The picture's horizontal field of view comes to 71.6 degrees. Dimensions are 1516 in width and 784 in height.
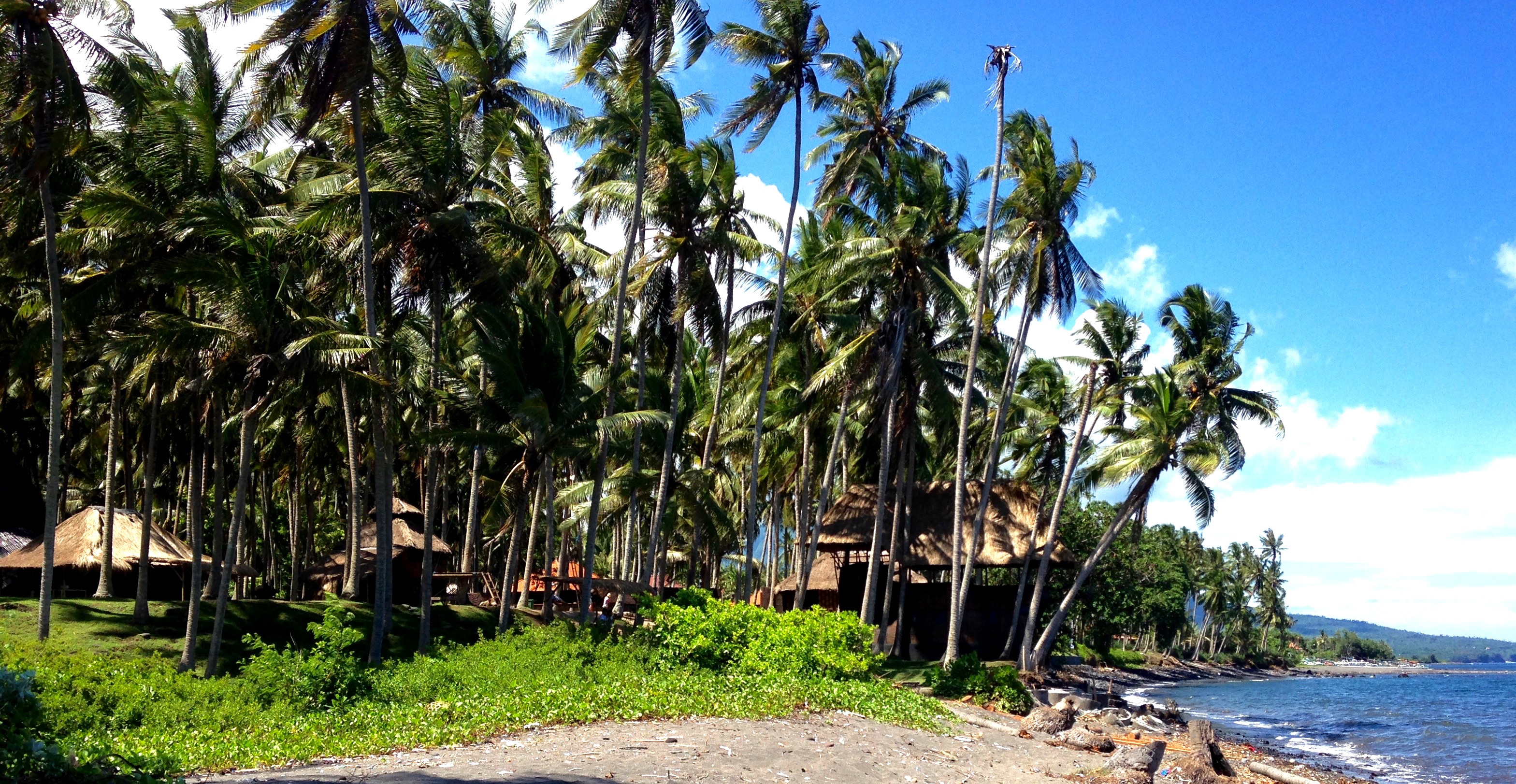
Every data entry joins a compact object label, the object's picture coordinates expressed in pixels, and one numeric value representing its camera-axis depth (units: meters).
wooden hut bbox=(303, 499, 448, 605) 29.08
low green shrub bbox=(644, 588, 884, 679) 16.30
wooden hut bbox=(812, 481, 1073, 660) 30.28
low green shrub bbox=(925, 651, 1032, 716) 20.16
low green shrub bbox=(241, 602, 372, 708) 11.58
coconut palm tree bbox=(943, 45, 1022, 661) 24.08
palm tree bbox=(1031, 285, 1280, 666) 27.86
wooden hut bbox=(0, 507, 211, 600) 22.97
